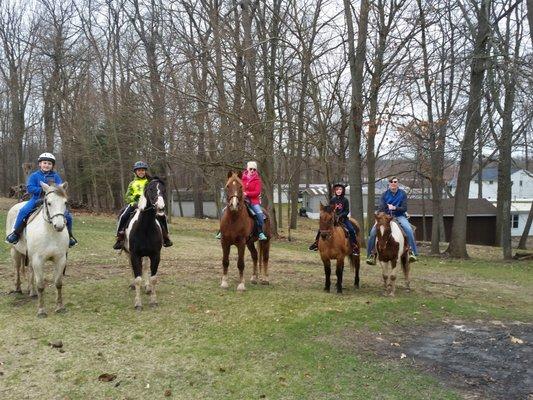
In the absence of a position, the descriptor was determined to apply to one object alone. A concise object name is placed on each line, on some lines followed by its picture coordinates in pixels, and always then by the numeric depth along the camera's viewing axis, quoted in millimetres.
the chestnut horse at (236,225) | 10273
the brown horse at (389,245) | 10766
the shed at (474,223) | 40094
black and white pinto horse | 8789
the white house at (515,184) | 77312
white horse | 7918
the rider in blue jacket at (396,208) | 11617
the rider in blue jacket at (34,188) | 8836
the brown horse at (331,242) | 10375
